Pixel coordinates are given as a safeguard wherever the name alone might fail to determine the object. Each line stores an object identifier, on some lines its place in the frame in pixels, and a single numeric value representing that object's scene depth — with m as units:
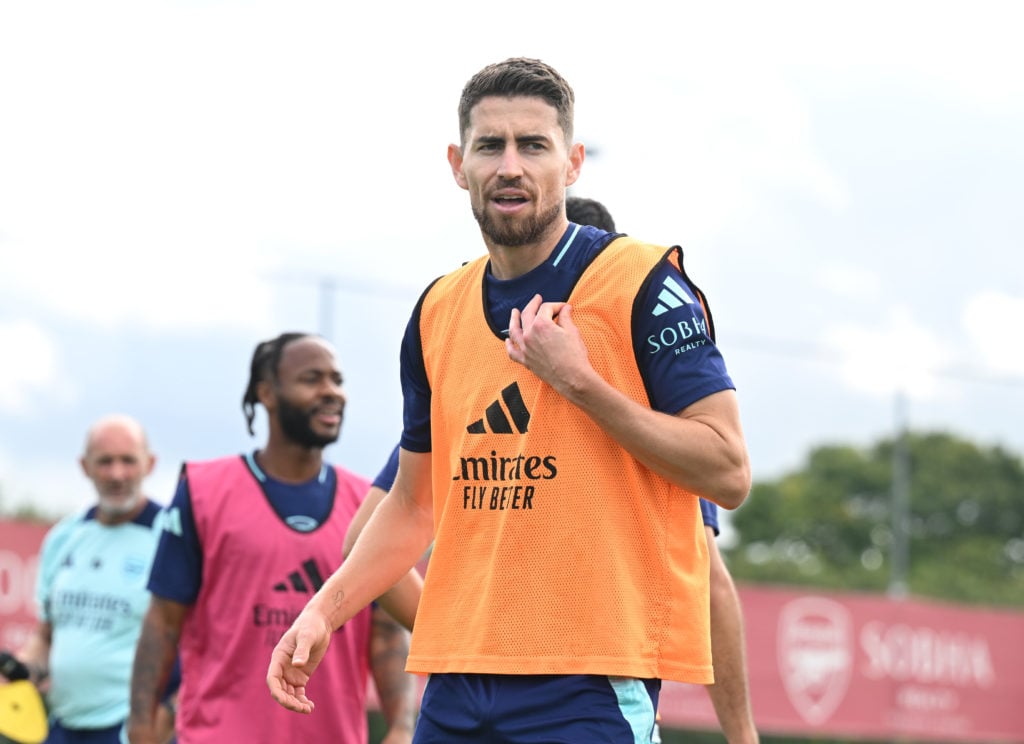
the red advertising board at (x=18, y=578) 24.97
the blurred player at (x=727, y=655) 8.71
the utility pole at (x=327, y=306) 30.97
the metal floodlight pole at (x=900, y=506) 38.34
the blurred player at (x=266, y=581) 10.50
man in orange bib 6.18
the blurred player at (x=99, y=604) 14.57
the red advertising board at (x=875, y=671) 33.22
